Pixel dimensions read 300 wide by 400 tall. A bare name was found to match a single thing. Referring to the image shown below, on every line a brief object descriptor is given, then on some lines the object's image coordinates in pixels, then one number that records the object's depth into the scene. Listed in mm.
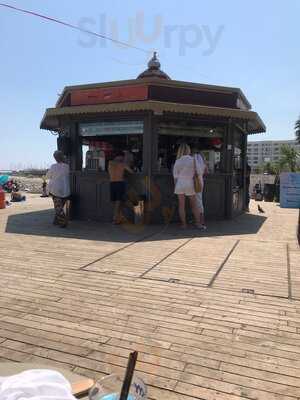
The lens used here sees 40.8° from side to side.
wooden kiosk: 8867
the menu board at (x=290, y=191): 14695
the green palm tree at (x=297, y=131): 53875
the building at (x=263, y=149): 145500
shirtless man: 8703
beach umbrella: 20597
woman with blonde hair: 8227
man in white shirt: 8750
